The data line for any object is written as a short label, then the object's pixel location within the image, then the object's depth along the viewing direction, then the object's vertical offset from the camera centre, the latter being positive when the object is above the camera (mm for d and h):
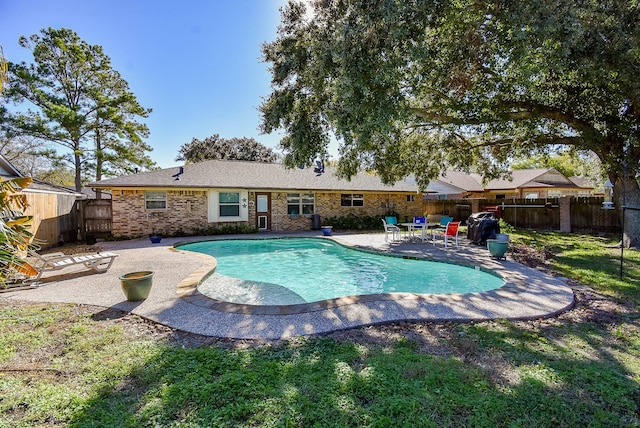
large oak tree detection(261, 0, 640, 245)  6184 +3342
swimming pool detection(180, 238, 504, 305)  6887 -1720
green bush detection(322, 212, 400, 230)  18438 -675
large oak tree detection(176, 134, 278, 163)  37156 +7571
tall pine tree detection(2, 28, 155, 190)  22281 +8280
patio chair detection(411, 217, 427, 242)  12783 -552
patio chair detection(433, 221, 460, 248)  10995 -724
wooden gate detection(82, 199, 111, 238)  14000 -128
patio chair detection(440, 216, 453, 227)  14658 -501
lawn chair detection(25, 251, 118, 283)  6762 -1094
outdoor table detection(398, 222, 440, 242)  12733 -664
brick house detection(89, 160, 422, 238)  14406 +764
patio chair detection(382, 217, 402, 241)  13375 -844
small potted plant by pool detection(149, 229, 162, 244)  12523 -1023
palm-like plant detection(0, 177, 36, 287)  3329 -186
